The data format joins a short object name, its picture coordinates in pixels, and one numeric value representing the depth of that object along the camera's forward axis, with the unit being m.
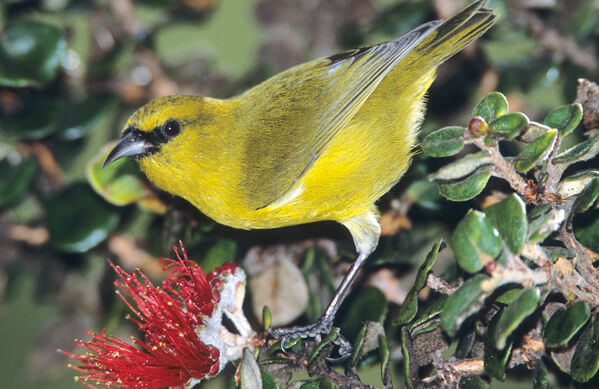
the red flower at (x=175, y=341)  1.82
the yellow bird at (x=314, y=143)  1.84
